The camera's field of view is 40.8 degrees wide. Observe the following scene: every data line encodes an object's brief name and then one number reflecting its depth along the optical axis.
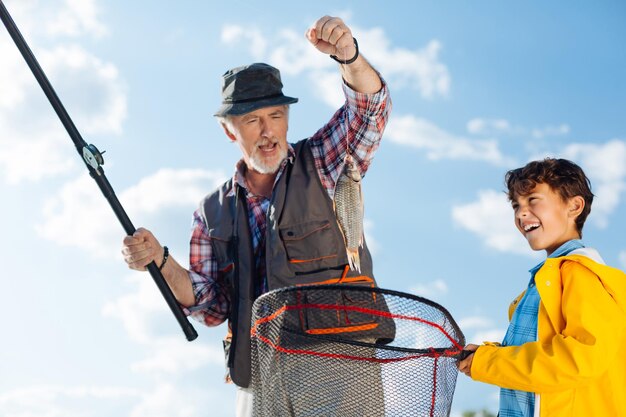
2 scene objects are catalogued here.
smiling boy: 2.93
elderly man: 3.73
